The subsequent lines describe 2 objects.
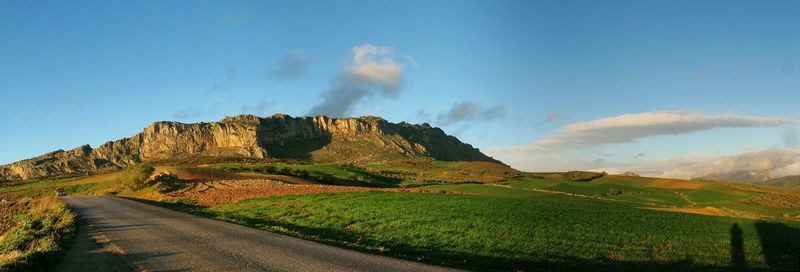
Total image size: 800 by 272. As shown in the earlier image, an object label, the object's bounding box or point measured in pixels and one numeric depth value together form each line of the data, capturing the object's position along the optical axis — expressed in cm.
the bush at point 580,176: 12294
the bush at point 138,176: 7700
